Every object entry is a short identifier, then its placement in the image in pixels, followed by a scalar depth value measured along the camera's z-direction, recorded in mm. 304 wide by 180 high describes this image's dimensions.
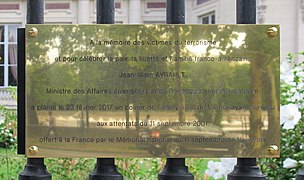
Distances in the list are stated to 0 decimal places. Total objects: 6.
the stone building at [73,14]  14617
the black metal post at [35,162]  1538
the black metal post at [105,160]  1550
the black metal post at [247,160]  1565
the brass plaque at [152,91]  1502
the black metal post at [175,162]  1549
